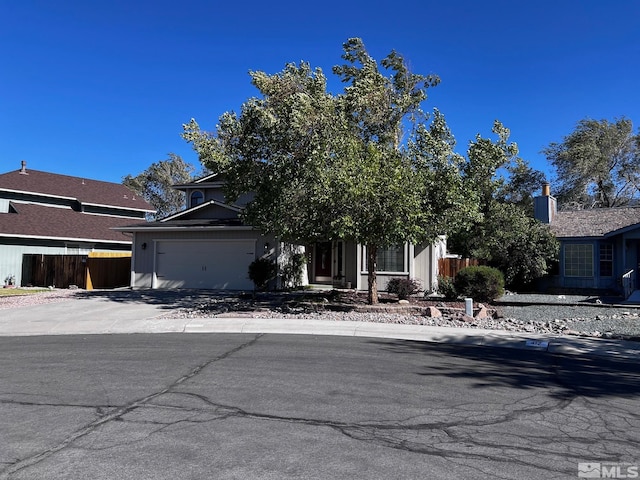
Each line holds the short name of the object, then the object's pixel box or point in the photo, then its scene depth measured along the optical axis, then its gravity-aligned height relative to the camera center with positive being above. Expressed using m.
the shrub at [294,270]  23.27 -0.10
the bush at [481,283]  17.78 -0.43
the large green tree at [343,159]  14.12 +3.49
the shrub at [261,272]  22.20 -0.20
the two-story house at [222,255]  22.14 +0.59
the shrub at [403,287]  19.55 -0.69
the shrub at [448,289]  18.89 -0.72
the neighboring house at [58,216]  28.25 +3.24
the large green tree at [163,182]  55.97 +9.54
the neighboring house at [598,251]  22.86 +1.05
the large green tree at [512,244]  23.36 +1.32
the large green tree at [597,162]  37.94 +8.49
